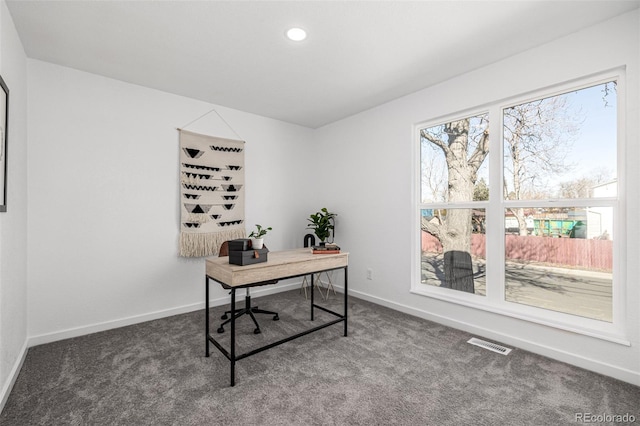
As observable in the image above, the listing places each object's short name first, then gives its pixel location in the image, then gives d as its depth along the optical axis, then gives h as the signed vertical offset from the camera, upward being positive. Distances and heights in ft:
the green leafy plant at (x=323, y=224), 13.41 -0.52
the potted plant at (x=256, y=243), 7.39 -0.77
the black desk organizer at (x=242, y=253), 6.82 -0.97
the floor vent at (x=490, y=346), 7.99 -3.85
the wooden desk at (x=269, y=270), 6.55 -1.47
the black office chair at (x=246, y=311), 9.59 -3.43
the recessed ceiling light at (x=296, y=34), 7.16 +4.57
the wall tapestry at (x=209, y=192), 11.11 +0.86
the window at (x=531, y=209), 7.30 +0.13
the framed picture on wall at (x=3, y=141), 5.85 +1.52
